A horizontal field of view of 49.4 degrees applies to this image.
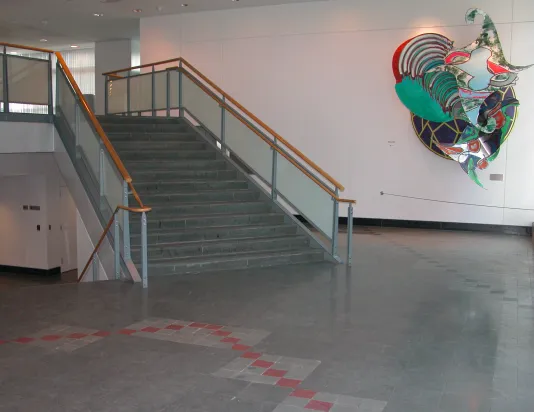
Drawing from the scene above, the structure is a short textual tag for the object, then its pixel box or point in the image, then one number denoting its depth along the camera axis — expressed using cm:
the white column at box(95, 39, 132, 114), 1823
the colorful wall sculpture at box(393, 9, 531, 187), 1072
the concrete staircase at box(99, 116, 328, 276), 751
